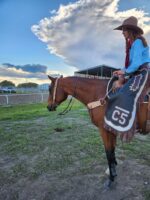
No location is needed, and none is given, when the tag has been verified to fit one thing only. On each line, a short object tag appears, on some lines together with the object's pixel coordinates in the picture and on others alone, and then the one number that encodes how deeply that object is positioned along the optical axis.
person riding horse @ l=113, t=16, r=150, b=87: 2.96
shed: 27.59
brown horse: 3.36
